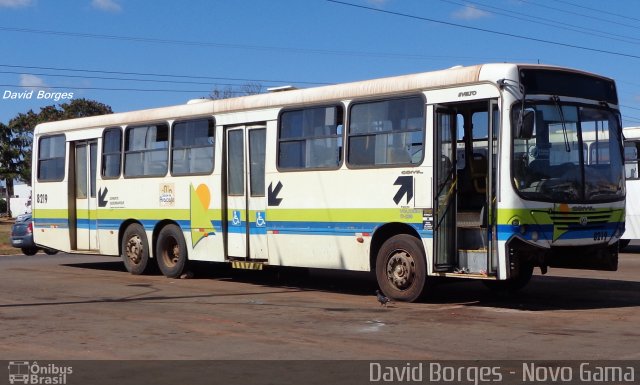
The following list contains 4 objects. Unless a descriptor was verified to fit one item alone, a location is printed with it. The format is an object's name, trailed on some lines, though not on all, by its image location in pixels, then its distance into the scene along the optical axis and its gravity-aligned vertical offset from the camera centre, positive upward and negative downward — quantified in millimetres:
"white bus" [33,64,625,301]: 12258 +291
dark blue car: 25953 -1051
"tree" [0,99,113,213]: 73125 +5719
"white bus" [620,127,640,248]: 23922 +304
